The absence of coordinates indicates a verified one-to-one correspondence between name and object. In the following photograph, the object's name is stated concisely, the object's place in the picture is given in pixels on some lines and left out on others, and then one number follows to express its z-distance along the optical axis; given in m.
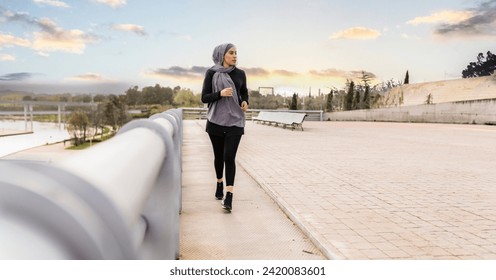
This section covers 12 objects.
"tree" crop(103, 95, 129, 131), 119.06
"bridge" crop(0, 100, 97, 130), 85.21
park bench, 18.56
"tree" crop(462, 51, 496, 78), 47.78
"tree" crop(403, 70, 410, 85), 62.06
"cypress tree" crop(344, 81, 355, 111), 52.94
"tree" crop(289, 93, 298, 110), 54.83
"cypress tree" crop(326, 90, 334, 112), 63.19
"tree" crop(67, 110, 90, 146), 107.38
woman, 4.29
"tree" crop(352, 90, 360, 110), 53.78
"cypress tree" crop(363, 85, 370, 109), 53.06
